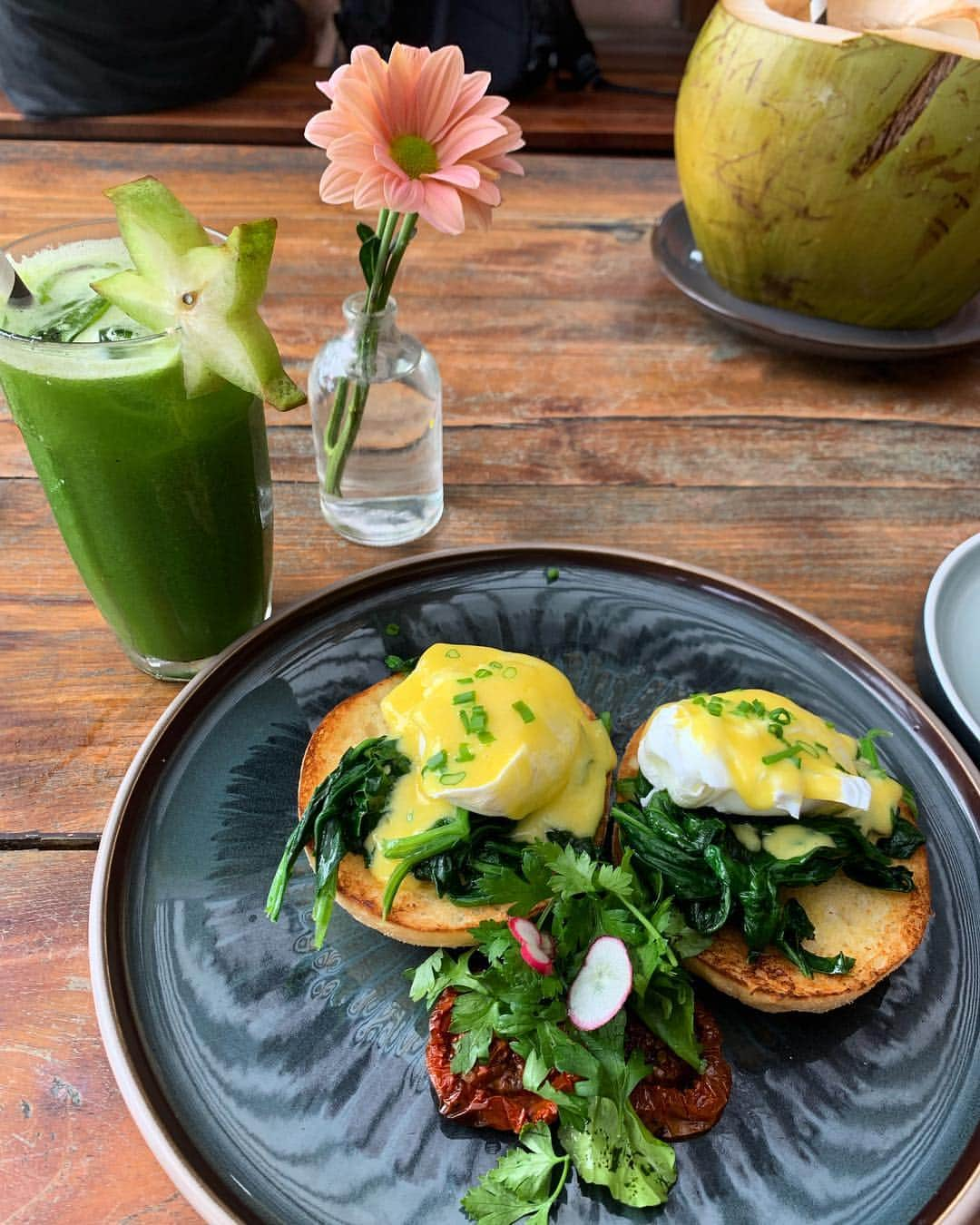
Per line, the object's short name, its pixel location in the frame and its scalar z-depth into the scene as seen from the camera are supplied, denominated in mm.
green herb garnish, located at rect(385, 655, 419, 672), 369
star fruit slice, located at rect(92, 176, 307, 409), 299
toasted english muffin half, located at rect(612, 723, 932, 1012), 286
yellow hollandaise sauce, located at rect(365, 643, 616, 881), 302
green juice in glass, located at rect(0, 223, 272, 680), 310
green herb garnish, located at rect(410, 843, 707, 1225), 250
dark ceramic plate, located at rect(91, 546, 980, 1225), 252
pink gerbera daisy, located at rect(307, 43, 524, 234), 326
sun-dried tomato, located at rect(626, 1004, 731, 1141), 265
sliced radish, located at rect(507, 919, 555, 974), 275
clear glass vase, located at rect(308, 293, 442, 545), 417
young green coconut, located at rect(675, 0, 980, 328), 449
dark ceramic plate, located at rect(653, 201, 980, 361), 524
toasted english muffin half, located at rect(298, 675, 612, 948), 297
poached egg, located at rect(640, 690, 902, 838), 298
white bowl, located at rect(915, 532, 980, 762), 361
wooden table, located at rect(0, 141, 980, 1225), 292
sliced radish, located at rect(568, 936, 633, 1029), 267
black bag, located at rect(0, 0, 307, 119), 843
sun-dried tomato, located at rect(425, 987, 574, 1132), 263
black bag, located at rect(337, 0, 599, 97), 904
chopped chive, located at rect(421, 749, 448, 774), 309
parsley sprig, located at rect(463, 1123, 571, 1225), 243
